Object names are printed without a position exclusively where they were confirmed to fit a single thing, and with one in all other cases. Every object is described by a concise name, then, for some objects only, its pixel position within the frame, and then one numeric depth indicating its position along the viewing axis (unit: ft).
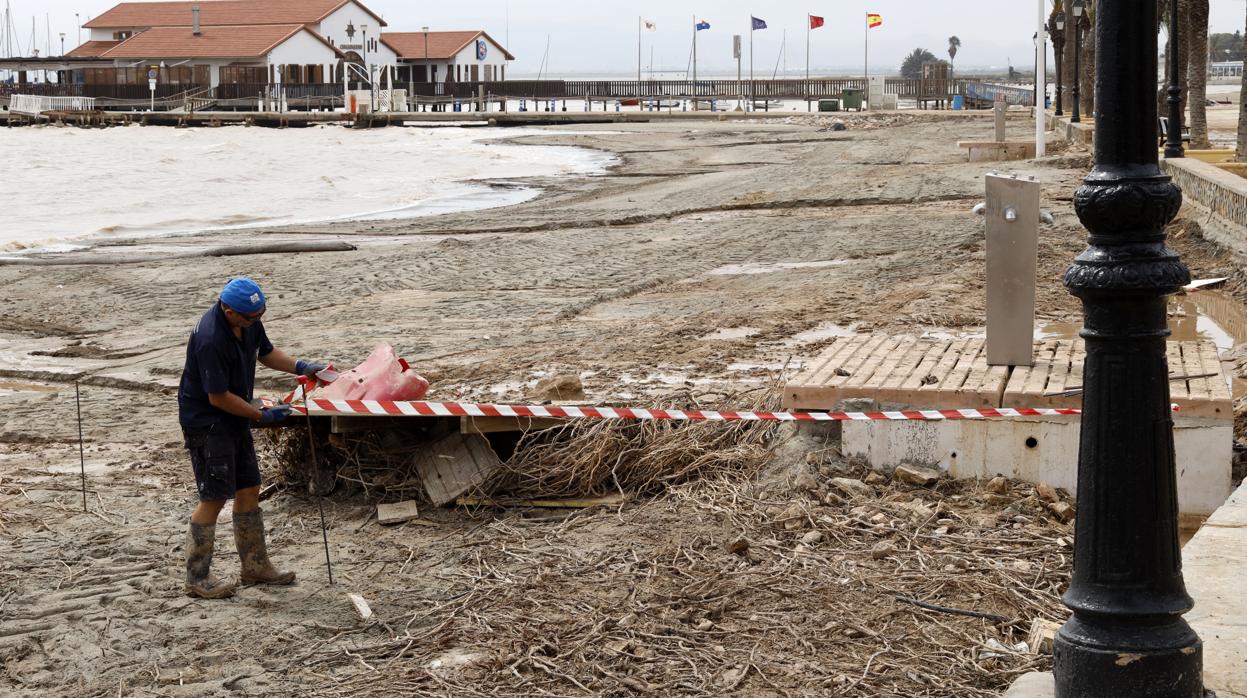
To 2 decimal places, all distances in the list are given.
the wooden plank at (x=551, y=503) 24.43
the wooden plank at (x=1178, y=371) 22.22
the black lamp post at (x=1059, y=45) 163.43
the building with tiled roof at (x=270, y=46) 293.23
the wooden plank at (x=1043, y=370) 23.21
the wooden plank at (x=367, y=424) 24.58
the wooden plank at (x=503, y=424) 24.70
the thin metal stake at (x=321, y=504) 21.45
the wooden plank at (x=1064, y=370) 23.39
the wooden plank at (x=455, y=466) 24.61
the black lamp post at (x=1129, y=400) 11.62
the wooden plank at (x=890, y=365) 23.93
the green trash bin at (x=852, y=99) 255.29
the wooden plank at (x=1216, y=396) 22.02
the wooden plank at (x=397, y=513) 24.23
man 20.45
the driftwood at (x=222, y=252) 65.73
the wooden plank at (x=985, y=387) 23.02
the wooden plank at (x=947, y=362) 23.59
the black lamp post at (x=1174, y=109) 69.00
